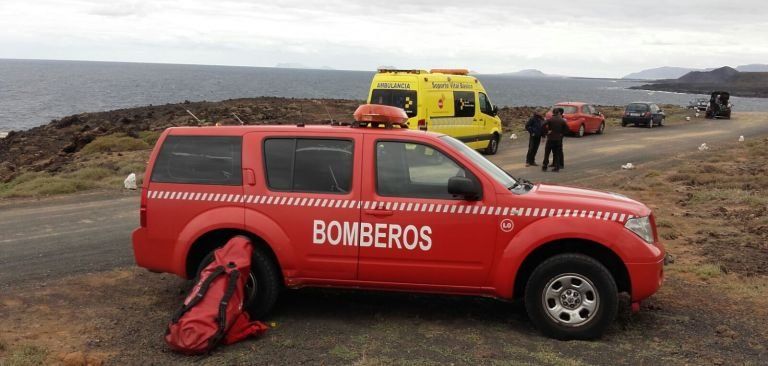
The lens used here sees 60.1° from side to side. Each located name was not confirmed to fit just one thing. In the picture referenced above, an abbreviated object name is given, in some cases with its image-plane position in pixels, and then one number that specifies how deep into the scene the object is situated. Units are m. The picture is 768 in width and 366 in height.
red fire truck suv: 5.27
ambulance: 16.88
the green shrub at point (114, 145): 23.31
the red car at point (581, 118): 27.25
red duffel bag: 4.91
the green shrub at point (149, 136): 25.29
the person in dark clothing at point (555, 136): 16.88
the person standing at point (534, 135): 17.95
